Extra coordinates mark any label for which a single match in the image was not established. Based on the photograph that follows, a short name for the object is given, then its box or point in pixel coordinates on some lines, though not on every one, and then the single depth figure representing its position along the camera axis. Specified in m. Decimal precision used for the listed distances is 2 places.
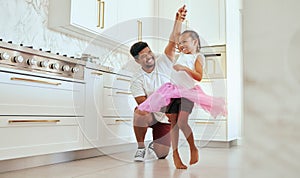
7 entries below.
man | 2.05
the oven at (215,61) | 3.37
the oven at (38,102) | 1.62
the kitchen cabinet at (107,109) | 2.28
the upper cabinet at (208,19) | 3.46
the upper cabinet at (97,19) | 2.38
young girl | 1.86
